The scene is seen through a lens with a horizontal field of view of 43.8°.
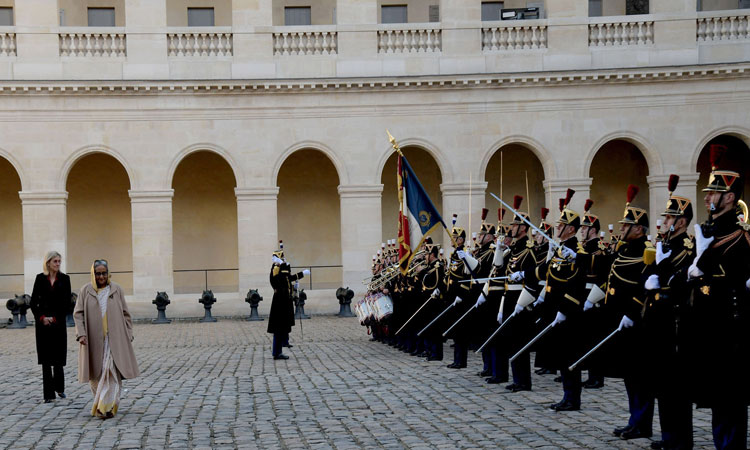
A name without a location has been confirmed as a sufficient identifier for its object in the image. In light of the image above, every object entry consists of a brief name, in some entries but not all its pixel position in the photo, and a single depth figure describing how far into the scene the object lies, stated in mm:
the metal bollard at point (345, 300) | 27703
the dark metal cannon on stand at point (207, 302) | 27250
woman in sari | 10711
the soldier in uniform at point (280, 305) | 16797
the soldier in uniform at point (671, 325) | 7758
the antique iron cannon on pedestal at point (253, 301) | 27234
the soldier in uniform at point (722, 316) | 7129
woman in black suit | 12000
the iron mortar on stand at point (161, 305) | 27062
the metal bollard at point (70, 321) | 25938
